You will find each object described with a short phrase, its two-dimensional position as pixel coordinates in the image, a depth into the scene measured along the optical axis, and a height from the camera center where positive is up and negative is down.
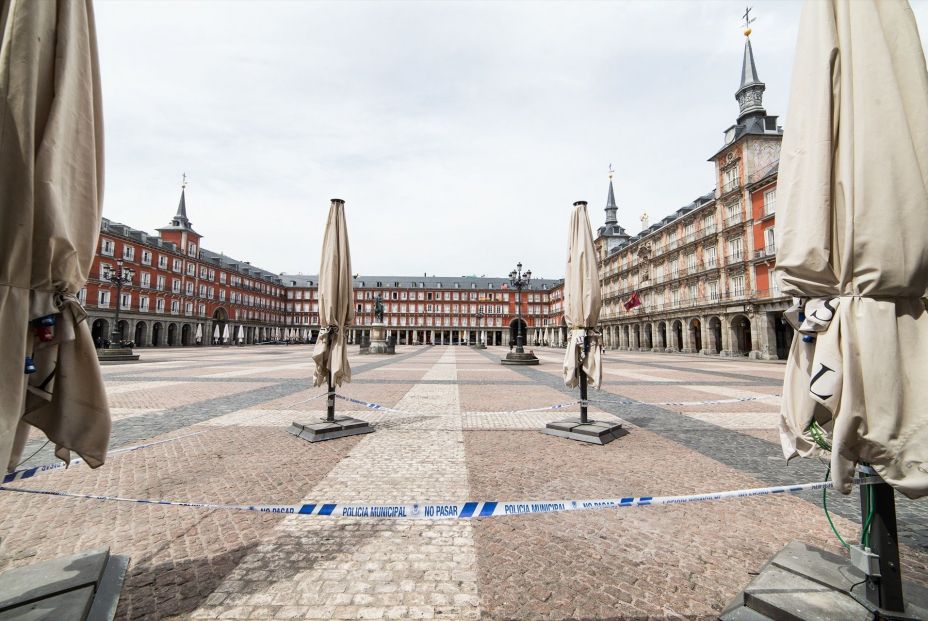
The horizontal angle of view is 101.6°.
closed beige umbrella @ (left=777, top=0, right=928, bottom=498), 1.64 +0.40
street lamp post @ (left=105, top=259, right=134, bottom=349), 19.89 +0.08
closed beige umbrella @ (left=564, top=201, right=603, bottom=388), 5.46 +0.31
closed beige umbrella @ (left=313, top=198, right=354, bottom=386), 5.43 +0.36
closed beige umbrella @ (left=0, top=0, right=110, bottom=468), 1.47 +0.46
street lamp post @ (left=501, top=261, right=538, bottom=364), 19.94 -1.59
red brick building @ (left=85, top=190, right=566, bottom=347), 39.66 +4.07
